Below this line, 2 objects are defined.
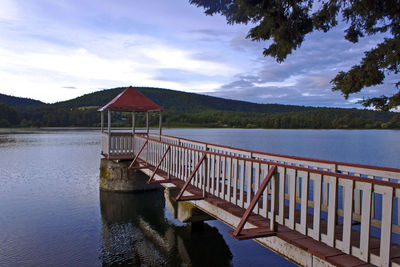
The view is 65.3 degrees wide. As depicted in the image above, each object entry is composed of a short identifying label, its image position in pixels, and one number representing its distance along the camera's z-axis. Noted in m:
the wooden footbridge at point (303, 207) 3.22
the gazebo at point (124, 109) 14.03
